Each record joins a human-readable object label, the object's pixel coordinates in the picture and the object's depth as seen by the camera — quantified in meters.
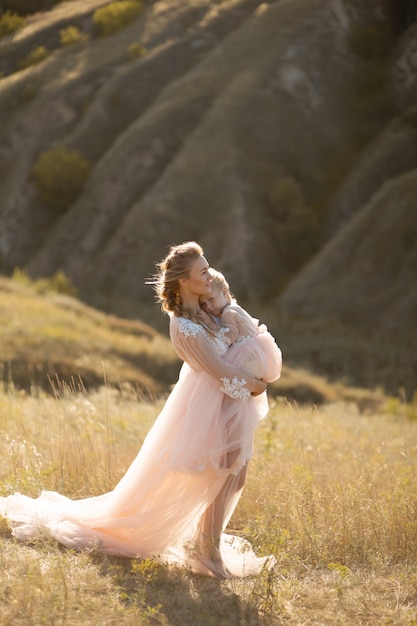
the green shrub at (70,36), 36.97
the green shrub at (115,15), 41.00
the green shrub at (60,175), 41.94
